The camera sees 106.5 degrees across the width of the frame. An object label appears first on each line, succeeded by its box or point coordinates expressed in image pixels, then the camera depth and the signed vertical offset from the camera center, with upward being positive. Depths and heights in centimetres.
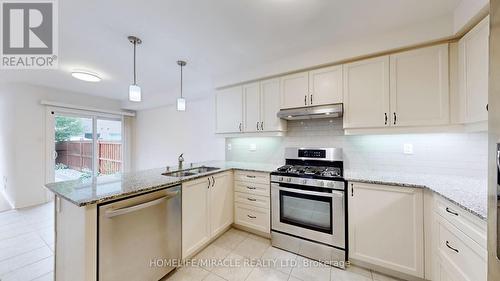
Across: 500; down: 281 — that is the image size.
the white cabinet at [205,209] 200 -85
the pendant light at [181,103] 260 +52
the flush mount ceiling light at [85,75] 298 +107
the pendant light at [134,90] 202 +55
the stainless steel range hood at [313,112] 224 +35
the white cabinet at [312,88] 230 +68
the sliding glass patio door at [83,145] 414 -12
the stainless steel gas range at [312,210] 198 -81
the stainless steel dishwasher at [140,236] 135 -80
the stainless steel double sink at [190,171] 234 -43
